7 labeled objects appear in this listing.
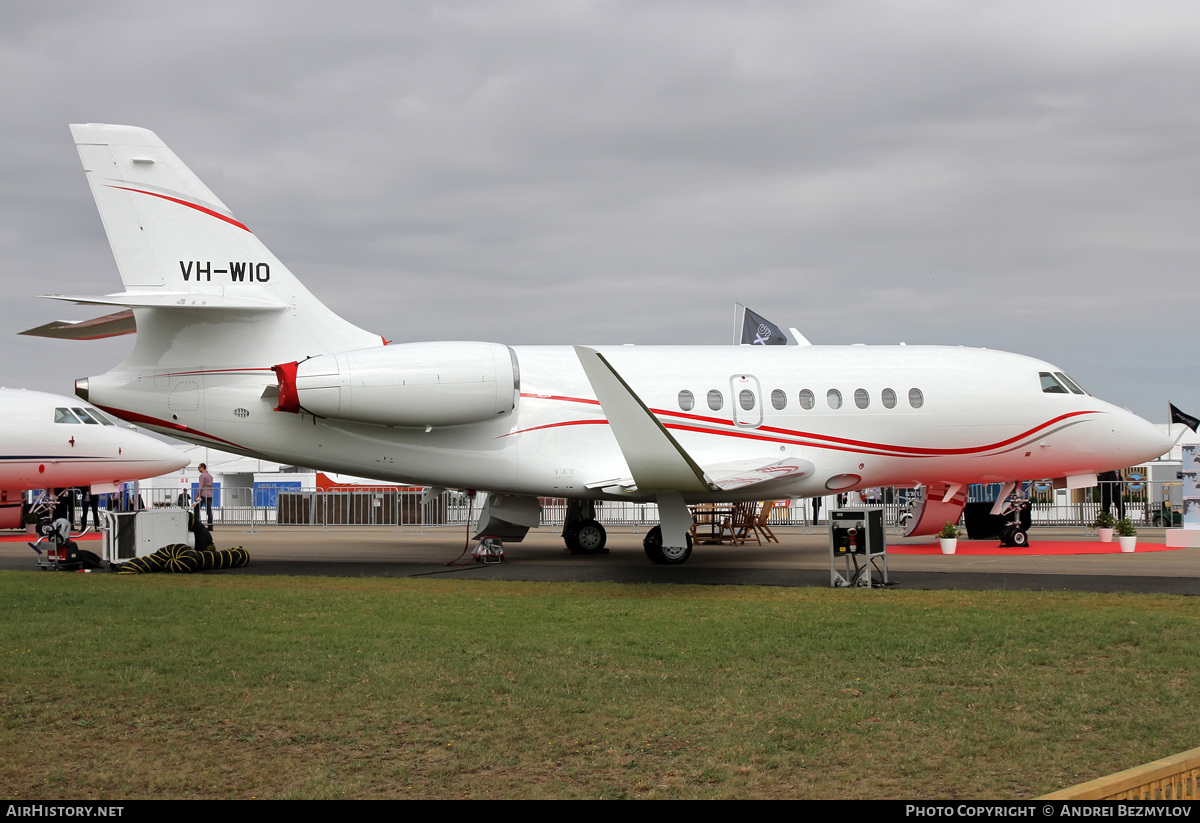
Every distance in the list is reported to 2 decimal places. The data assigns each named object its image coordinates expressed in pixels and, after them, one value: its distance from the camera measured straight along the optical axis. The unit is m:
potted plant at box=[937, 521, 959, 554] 19.22
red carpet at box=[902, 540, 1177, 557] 19.46
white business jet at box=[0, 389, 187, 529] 22.09
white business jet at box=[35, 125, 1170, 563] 15.82
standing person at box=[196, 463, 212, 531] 30.06
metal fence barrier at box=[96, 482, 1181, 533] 33.41
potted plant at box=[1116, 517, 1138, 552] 19.22
